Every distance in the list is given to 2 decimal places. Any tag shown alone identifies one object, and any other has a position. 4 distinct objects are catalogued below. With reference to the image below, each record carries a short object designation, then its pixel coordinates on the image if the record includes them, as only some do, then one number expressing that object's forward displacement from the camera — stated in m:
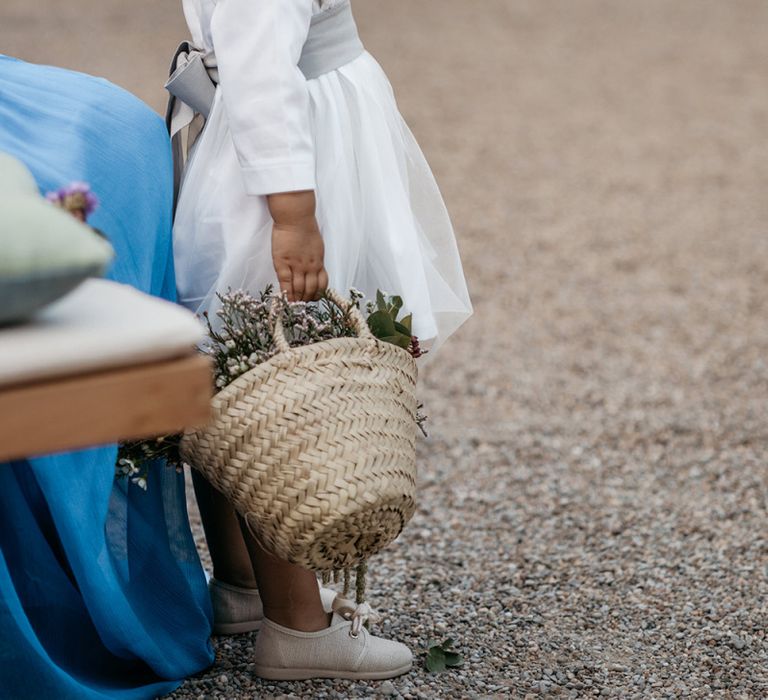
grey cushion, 2.46
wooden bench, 2.45
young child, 2.83
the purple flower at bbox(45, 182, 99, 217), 2.54
